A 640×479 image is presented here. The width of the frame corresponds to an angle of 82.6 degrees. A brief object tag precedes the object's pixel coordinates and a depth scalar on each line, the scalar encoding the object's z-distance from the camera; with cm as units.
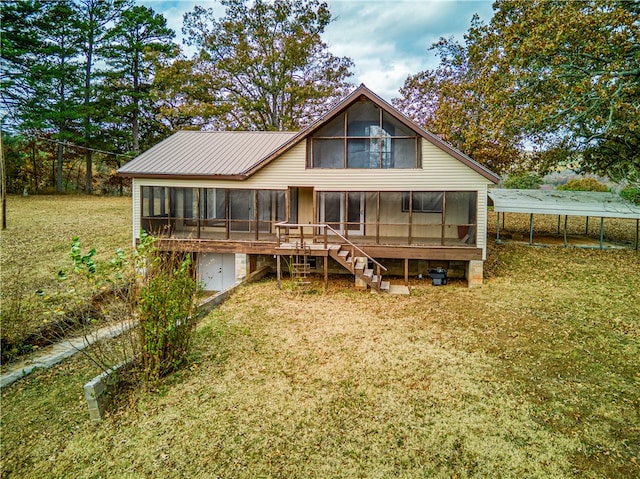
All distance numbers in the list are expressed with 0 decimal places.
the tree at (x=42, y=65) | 2573
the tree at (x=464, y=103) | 1420
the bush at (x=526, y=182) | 3288
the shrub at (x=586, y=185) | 2946
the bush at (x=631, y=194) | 1198
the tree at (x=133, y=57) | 2881
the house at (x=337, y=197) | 1245
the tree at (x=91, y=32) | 2858
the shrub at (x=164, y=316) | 621
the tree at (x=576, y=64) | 1059
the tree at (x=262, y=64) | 2500
